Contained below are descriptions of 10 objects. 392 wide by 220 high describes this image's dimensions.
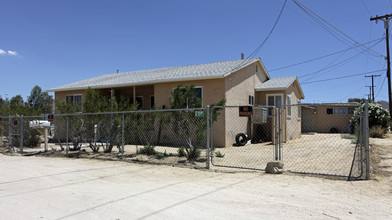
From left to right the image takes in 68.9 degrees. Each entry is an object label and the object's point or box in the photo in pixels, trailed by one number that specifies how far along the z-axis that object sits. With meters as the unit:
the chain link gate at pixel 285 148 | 8.01
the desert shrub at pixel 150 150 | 10.55
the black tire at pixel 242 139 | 14.14
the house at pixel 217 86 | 13.82
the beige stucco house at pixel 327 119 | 27.61
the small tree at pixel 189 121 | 9.52
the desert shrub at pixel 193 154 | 9.49
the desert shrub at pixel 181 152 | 9.89
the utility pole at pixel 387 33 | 20.63
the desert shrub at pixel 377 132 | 18.92
